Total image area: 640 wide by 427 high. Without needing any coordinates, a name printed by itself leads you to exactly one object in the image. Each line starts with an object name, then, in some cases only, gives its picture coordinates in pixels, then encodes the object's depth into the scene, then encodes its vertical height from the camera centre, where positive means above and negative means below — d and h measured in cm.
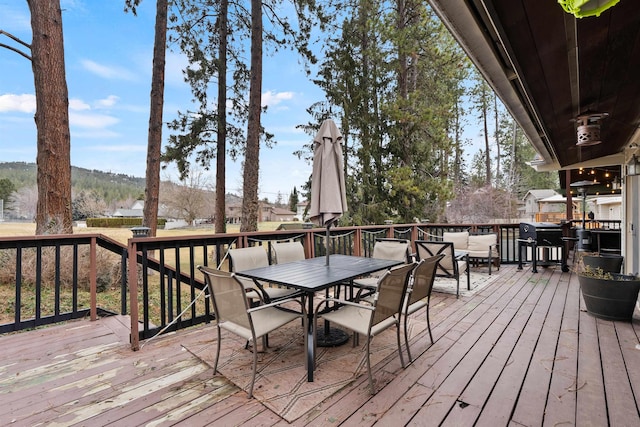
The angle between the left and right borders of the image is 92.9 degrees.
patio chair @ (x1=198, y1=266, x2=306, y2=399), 214 -73
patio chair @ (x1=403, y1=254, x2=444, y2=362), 264 -62
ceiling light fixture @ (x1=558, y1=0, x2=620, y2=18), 91 +66
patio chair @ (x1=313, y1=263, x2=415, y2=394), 220 -75
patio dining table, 239 -54
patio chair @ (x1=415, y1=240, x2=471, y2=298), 473 -66
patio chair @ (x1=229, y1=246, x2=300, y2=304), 326 -52
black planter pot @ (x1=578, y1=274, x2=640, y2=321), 345 -92
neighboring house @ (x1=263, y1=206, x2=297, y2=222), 2925 +21
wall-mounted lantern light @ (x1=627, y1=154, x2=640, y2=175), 427 +74
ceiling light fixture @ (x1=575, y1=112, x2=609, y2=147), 298 +89
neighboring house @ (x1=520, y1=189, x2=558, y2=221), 2044 +113
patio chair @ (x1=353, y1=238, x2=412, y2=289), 400 -45
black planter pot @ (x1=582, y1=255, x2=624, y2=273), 451 -68
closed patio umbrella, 334 +44
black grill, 638 -36
